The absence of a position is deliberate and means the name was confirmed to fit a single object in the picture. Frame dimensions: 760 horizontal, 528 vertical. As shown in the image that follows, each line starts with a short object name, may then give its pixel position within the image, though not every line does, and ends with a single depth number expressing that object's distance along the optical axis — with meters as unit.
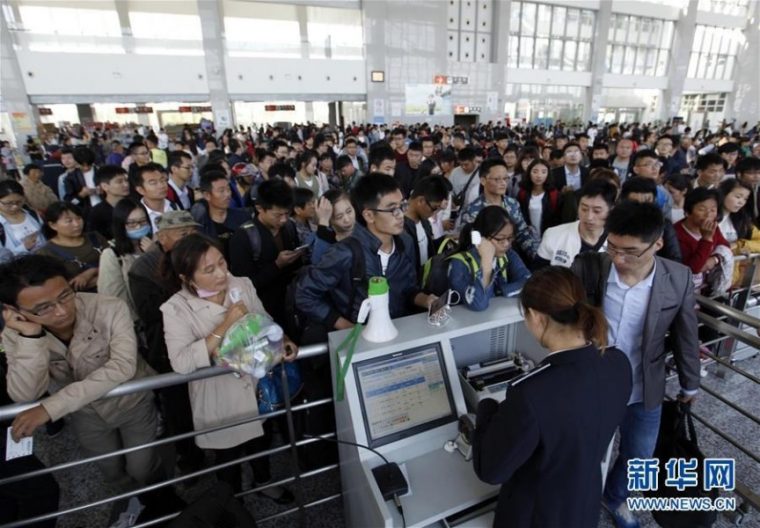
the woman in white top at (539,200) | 3.95
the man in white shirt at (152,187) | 3.20
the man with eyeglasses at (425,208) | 2.83
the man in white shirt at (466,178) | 4.60
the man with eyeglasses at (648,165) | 4.02
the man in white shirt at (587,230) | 2.41
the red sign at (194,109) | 16.19
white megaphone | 1.52
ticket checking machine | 1.40
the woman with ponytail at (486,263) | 1.81
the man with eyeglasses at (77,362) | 1.45
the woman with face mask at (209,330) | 1.60
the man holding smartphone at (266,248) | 2.72
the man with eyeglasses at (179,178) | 4.26
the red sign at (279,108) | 18.22
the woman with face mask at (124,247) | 2.33
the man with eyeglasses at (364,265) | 1.96
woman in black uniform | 1.11
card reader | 1.35
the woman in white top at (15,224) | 3.44
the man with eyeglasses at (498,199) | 3.22
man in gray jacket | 1.69
